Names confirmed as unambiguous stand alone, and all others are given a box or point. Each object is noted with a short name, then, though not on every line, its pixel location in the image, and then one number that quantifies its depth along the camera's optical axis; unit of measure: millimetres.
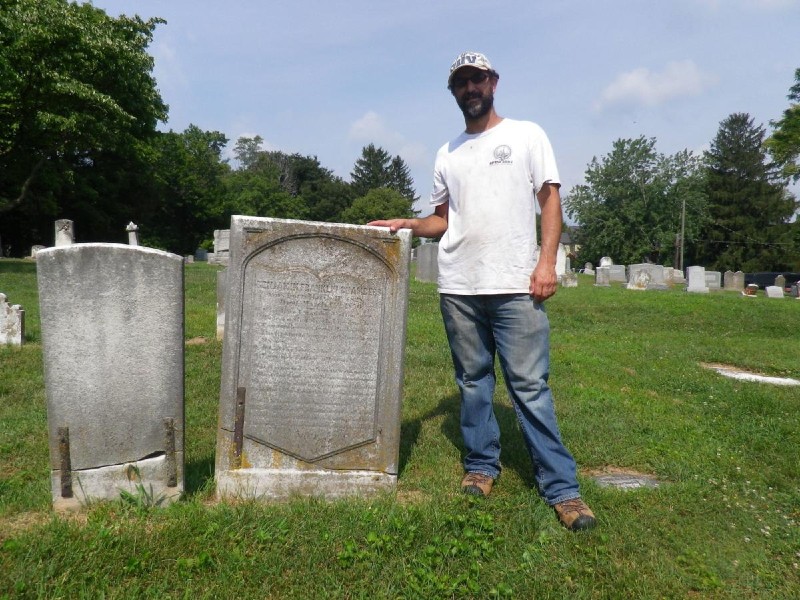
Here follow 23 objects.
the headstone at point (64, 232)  16702
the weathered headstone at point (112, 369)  2877
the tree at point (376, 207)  64375
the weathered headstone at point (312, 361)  3188
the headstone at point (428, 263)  18344
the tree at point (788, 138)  18172
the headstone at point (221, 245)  26641
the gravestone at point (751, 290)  23609
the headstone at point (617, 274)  28672
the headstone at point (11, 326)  7156
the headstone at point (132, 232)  20675
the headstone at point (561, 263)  20922
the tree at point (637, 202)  44438
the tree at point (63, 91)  19797
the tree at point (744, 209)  46438
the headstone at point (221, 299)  7754
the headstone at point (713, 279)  28734
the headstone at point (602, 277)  24328
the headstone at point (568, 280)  20656
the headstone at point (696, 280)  21016
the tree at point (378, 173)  76688
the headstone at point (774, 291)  21920
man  3100
